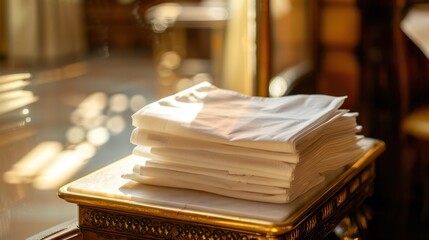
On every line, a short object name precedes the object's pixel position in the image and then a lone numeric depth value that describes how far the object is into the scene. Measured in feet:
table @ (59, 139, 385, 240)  3.71
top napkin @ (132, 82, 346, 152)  3.92
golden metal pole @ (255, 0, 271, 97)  6.48
